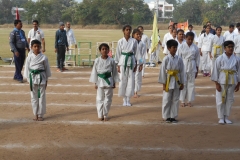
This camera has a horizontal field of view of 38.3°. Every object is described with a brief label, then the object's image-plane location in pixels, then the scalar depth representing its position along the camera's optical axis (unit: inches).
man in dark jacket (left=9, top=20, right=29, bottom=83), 414.0
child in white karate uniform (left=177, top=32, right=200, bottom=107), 320.5
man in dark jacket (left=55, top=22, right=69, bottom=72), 500.7
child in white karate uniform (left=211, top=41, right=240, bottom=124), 258.1
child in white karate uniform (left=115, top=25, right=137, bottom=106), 315.9
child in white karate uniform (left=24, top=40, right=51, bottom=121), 266.4
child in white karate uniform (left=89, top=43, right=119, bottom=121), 267.3
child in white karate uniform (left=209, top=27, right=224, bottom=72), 455.2
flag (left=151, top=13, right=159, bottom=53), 567.2
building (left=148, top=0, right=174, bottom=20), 4678.6
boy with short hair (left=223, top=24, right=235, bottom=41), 487.7
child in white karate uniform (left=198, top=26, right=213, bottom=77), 476.7
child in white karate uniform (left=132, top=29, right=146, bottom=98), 340.5
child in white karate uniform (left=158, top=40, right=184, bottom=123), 261.6
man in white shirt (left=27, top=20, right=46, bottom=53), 477.1
